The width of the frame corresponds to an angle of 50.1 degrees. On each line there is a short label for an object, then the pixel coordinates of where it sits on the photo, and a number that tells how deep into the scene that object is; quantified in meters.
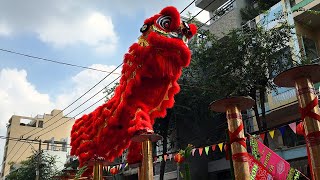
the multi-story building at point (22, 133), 44.41
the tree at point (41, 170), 25.77
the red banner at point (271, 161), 5.16
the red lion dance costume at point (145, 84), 6.84
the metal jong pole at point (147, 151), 6.12
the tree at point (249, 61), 12.46
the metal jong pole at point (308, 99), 3.94
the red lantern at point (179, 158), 10.11
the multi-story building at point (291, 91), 13.96
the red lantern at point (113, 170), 13.24
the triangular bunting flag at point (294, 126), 7.27
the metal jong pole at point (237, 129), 4.38
